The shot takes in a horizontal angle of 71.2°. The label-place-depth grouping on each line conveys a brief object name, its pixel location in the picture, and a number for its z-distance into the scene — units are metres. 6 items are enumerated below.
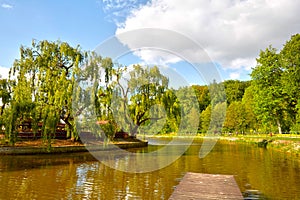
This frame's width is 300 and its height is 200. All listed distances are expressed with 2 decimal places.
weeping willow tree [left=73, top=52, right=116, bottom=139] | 16.35
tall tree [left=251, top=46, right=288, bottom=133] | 25.08
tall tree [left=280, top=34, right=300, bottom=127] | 21.63
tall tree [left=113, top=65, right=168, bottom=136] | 23.31
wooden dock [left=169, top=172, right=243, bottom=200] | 5.63
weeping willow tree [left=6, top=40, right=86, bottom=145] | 14.13
